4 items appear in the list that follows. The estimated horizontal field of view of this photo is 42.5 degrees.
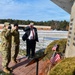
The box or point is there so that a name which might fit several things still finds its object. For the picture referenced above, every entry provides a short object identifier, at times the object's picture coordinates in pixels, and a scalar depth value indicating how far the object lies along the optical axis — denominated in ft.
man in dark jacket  13.80
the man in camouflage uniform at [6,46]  10.94
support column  8.77
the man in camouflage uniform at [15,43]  12.51
